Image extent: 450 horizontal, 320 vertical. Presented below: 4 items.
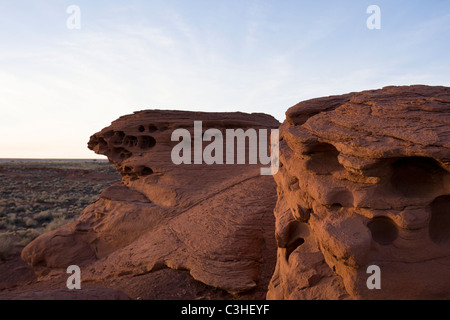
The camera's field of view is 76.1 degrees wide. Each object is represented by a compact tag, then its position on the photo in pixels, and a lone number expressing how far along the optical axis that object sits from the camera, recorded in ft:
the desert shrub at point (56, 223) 41.47
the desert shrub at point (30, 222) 45.37
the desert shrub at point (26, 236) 37.06
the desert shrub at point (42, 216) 48.62
